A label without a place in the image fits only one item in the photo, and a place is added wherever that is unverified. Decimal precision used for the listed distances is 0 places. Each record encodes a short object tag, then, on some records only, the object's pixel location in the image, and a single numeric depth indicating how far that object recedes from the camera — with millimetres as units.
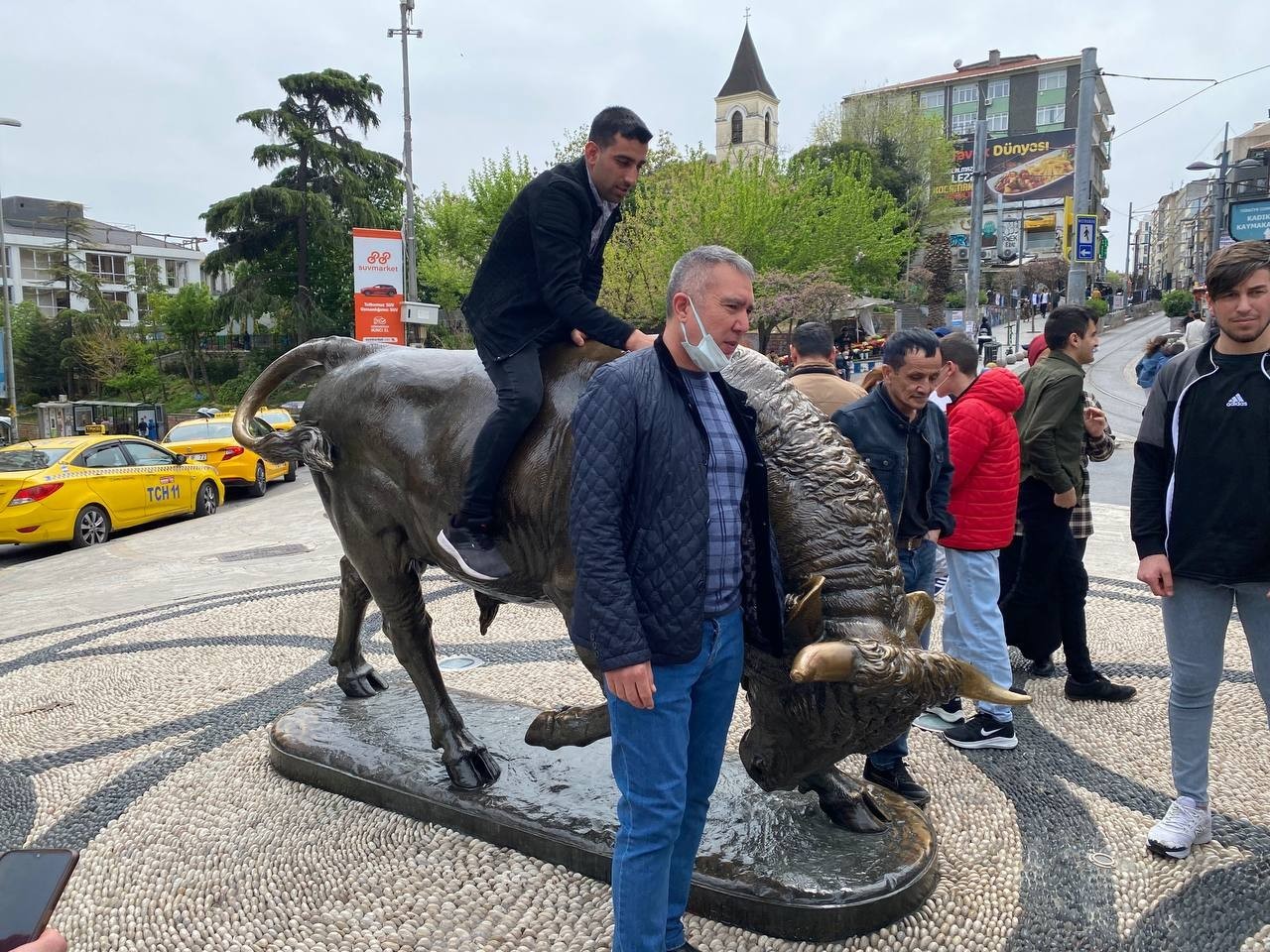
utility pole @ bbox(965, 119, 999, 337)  21562
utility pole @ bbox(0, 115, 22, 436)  22766
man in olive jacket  4688
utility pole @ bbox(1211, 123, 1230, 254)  21250
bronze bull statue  2406
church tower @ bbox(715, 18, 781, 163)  76500
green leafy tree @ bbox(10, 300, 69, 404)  43250
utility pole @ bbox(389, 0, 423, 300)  22281
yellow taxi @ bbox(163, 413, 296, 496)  15820
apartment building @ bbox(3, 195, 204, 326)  62969
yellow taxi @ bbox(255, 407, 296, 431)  19062
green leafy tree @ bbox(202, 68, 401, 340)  36344
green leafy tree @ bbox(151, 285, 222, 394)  41094
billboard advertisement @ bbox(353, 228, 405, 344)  19656
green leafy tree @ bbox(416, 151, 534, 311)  39375
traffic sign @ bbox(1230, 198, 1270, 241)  15016
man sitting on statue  2953
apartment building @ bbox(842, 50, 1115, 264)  74750
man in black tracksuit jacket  2852
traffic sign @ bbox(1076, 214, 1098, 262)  16016
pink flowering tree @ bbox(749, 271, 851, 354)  31328
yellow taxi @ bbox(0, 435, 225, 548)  11125
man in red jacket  4105
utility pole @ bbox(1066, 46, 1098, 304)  14148
